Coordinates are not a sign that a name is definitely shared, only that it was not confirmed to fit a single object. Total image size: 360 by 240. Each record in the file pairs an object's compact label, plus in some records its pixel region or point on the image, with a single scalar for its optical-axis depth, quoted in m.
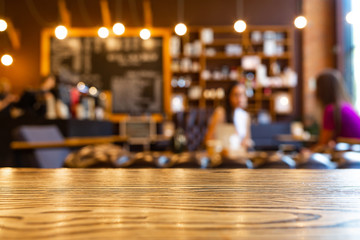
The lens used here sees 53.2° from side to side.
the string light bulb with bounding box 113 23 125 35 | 6.40
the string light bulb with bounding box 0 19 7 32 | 6.18
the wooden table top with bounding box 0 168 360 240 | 0.27
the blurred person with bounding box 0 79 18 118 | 5.96
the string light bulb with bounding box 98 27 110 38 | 6.84
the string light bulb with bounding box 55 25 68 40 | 6.45
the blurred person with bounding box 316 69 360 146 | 3.40
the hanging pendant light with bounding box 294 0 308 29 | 6.29
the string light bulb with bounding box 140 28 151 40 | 6.89
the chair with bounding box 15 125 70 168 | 3.09
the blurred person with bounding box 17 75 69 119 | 5.06
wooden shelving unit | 8.32
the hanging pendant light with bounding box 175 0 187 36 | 8.73
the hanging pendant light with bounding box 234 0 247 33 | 8.71
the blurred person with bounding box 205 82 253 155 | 4.73
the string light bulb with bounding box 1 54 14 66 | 8.13
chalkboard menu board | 8.62
